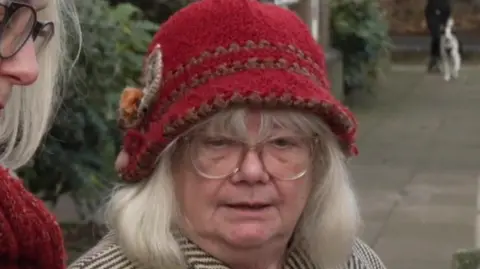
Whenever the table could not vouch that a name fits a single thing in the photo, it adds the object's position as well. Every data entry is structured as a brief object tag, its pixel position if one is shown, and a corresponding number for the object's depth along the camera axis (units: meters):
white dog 18.80
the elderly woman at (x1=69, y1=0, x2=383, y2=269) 2.53
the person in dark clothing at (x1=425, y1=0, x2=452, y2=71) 19.42
